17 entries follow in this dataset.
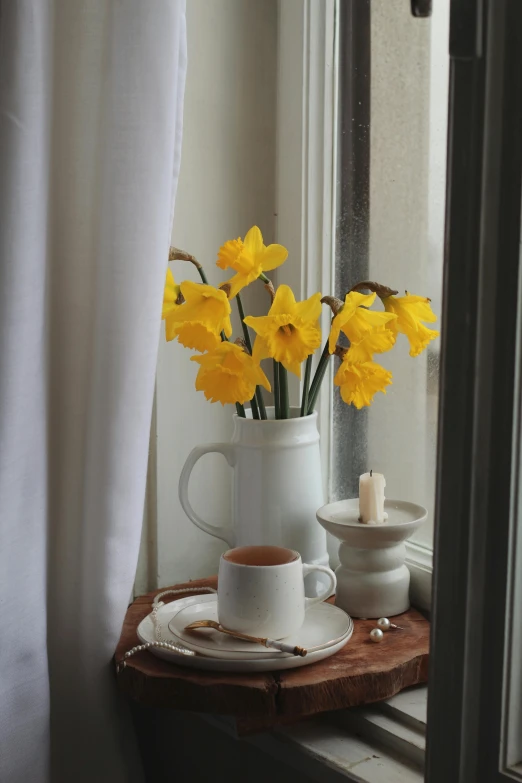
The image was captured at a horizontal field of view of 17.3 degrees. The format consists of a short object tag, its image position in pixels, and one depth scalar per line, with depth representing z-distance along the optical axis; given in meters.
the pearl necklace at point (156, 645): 1.61
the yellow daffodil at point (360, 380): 1.66
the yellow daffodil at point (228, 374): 1.66
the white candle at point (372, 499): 1.71
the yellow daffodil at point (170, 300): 1.69
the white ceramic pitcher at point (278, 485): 1.73
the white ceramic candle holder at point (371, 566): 1.70
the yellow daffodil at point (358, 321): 1.64
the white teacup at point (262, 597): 1.60
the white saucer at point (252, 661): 1.58
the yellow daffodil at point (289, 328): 1.65
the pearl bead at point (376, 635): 1.65
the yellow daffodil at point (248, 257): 1.66
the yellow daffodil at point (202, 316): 1.66
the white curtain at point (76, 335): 1.60
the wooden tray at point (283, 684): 1.56
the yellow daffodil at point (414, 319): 1.66
